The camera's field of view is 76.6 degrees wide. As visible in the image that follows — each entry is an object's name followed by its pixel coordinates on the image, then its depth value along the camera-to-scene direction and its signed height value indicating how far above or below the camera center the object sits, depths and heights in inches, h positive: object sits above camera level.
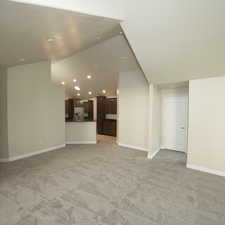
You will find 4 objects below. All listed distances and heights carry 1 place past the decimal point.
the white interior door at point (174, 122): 194.2 -19.8
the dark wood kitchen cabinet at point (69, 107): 405.0 +4.5
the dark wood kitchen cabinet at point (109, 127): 322.3 -42.9
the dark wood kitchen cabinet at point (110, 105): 332.8 +7.2
